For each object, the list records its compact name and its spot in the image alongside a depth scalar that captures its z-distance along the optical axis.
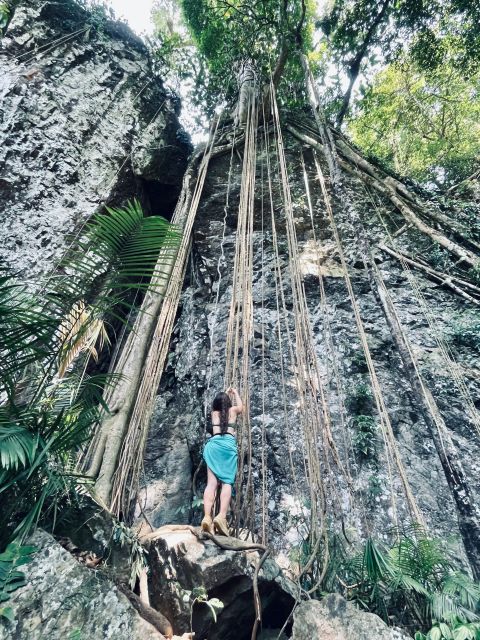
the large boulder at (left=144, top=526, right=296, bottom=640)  1.39
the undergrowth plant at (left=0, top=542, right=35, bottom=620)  1.11
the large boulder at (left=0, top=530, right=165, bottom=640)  1.06
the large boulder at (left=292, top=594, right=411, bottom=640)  1.22
